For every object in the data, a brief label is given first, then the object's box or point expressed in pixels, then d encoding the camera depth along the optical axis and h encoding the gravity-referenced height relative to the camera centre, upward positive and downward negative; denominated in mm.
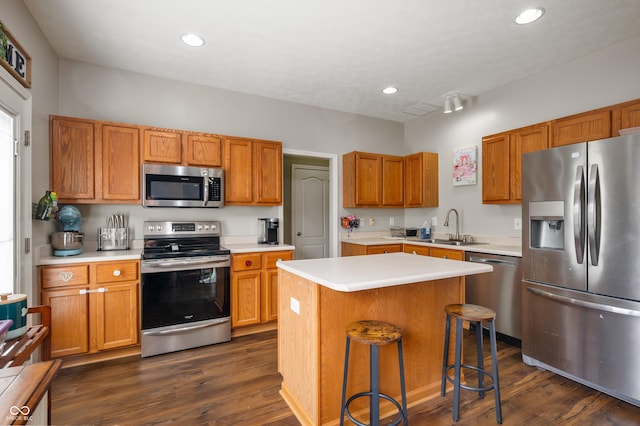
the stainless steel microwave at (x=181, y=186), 3039 +284
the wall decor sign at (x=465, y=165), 3951 +623
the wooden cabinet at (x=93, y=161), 2721 +492
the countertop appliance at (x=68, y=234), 2605 -171
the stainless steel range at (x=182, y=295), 2736 -760
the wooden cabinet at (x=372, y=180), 4317 +479
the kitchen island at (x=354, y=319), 1746 -680
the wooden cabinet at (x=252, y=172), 3441 +480
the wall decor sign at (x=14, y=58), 1846 +1028
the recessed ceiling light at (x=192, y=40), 2598 +1500
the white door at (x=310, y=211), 5023 +34
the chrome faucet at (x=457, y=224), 4148 -163
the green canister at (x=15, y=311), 1082 -351
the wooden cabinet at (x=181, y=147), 3061 +688
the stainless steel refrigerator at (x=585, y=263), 2012 -371
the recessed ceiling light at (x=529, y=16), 2254 +1481
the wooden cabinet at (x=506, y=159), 3115 +596
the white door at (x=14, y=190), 1947 +166
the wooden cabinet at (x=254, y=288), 3133 -783
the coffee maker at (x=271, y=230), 3680 -202
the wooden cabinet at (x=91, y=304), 2461 -757
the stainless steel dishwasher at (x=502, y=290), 2893 -777
